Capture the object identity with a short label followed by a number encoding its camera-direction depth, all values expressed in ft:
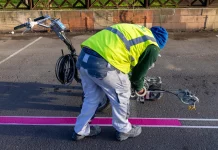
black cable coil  14.25
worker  9.45
